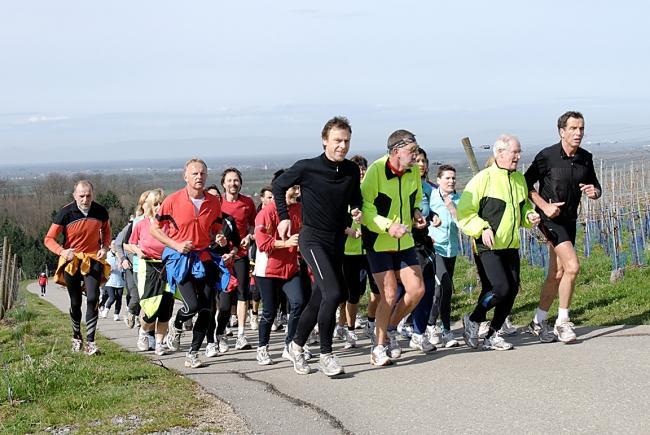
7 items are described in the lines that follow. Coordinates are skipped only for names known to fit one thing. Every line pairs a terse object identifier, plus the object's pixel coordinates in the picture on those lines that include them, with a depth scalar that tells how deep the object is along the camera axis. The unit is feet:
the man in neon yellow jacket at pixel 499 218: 52.99
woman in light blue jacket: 59.92
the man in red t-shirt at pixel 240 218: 68.82
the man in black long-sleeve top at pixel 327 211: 48.28
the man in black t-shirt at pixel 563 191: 54.68
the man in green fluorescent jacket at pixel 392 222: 49.68
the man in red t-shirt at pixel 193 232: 55.11
